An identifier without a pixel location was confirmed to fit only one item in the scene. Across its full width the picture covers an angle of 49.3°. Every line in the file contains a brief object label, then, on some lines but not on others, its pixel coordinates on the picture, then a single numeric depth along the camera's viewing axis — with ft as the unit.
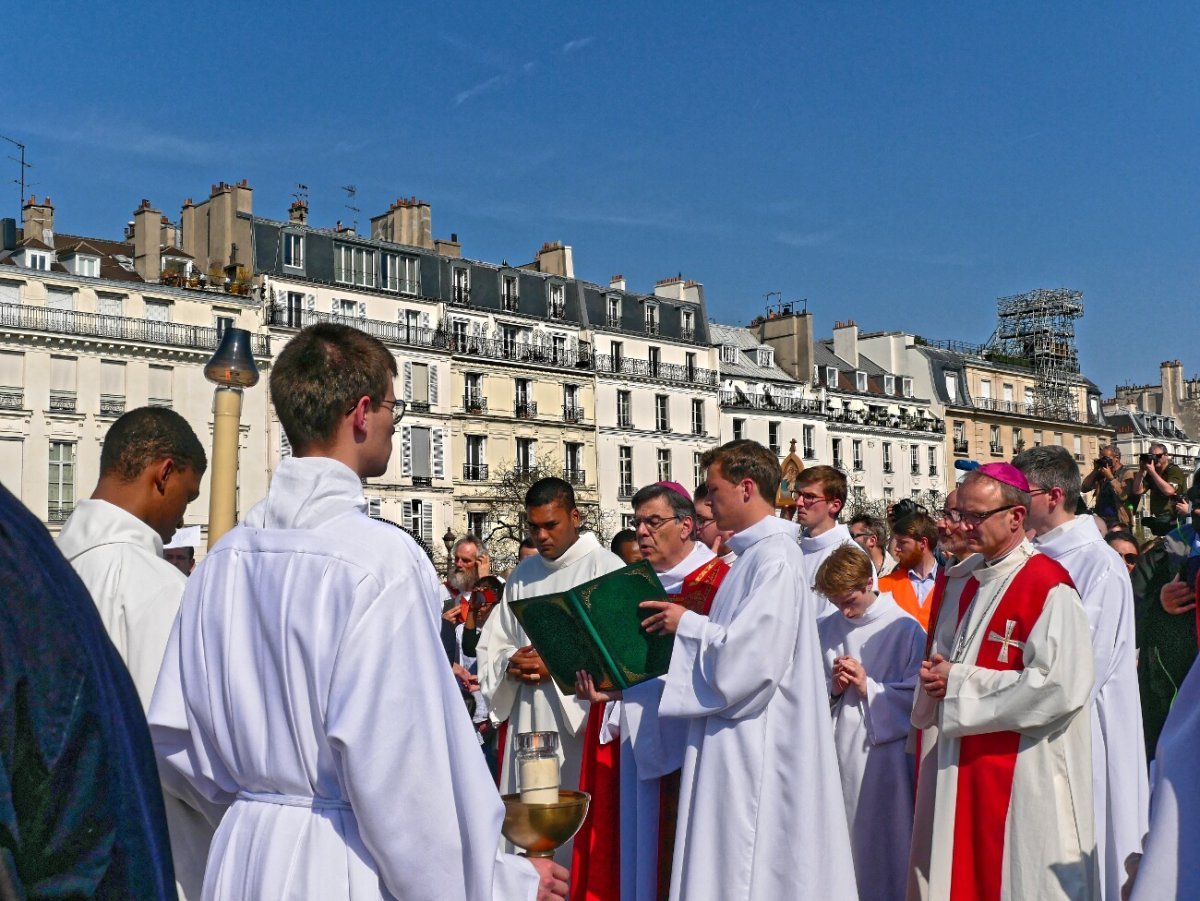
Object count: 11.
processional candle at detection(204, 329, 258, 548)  23.53
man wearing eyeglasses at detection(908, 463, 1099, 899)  18.31
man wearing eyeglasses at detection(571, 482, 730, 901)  20.61
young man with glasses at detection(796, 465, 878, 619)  28.40
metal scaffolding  274.16
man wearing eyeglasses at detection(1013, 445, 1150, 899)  21.30
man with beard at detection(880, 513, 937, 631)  30.09
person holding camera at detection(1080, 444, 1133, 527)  35.96
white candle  10.25
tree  179.32
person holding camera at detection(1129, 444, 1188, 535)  31.76
